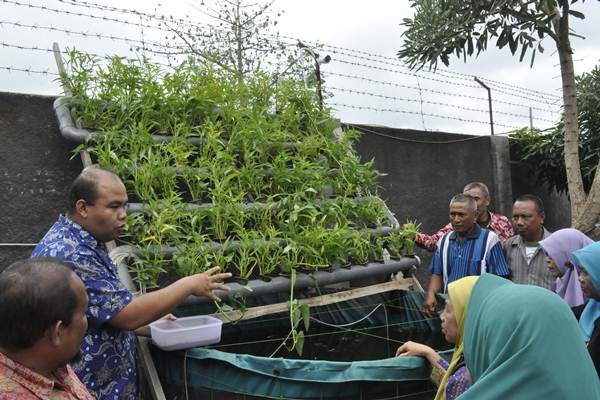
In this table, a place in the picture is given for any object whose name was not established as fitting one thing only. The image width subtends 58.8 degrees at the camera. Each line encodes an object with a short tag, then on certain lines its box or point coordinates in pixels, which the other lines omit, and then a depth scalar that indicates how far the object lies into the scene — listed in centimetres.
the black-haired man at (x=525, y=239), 342
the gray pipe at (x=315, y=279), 252
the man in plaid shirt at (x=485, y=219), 397
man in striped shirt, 339
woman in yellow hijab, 188
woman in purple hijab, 289
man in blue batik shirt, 192
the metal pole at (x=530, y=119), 637
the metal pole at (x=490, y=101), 608
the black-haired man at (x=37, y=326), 117
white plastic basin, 208
